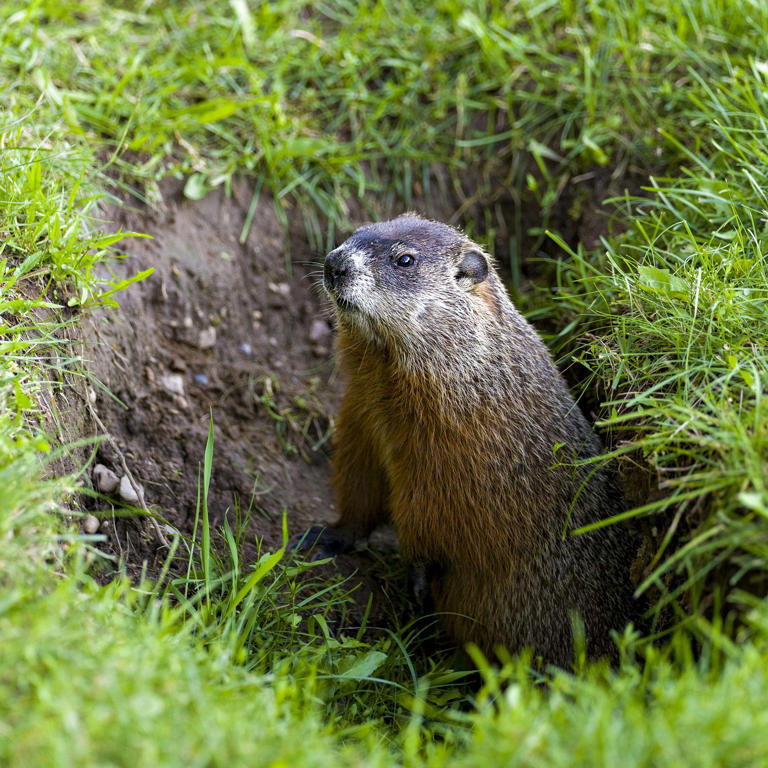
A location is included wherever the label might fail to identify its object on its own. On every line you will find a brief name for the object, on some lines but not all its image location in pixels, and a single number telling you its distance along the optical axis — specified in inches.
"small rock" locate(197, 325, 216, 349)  203.0
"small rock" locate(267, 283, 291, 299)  220.2
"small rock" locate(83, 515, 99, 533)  142.5
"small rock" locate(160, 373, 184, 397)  189.2
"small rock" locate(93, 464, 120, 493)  155.5
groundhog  157.8
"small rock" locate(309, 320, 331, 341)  225.6
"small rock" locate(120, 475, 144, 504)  156.2
